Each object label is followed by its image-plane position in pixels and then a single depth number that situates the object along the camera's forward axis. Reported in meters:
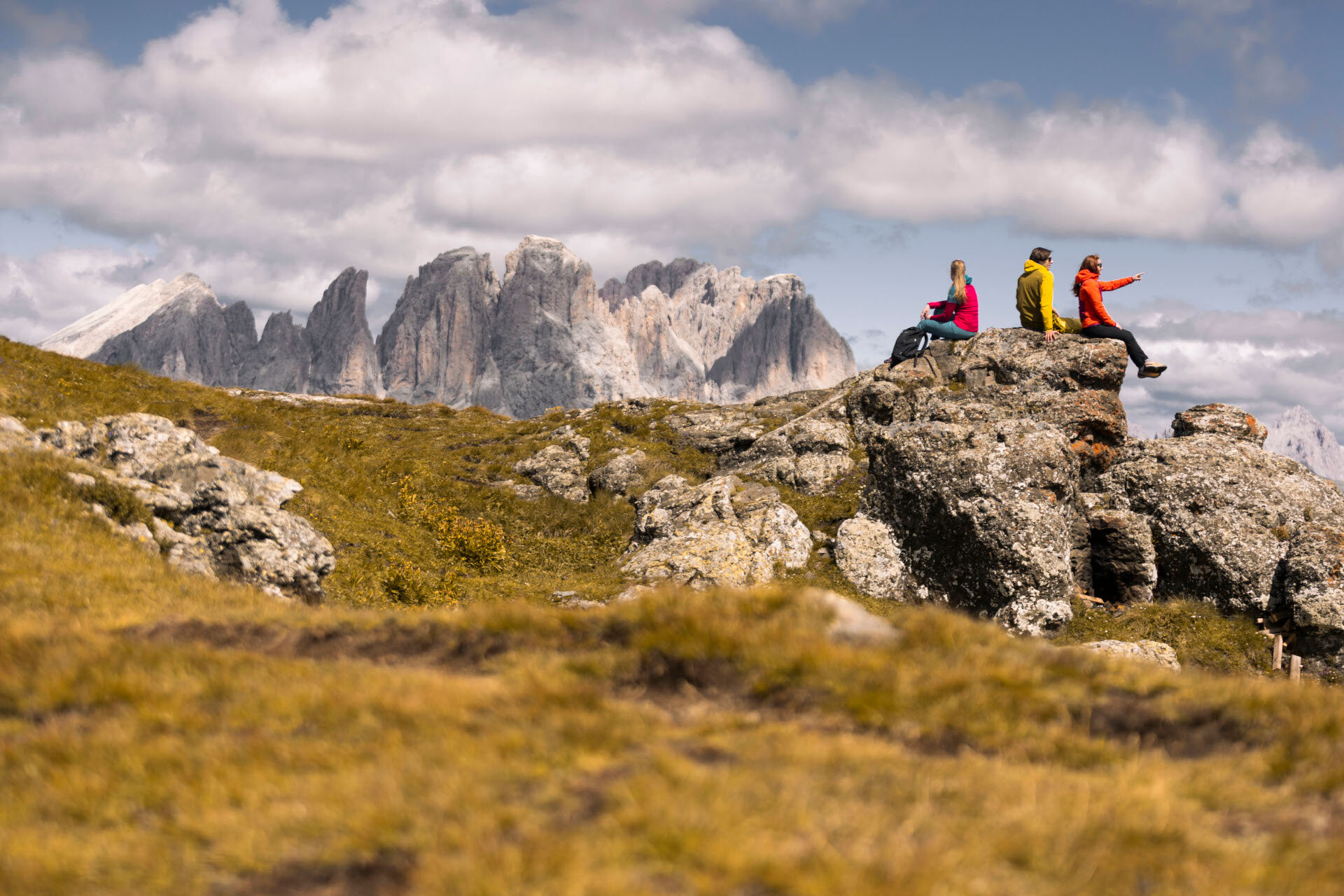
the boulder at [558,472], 36.88
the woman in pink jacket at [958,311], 34.75
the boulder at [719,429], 42.31
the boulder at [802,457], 32.91
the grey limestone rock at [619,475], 36.94
